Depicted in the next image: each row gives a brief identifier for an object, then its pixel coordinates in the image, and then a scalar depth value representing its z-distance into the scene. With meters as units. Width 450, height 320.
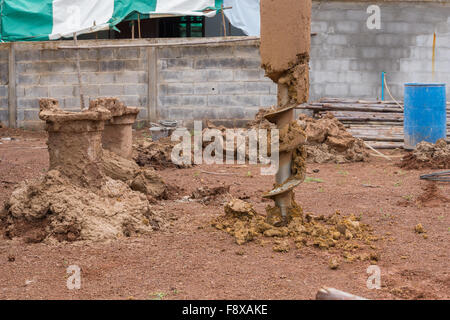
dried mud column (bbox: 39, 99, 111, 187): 5.41
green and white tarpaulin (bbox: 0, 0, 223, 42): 12.82
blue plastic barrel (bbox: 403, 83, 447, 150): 10.06
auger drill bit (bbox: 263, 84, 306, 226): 5.33
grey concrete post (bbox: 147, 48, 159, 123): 12.83
